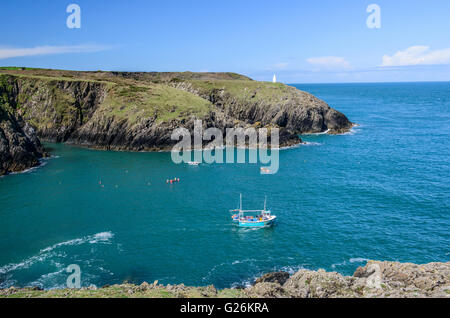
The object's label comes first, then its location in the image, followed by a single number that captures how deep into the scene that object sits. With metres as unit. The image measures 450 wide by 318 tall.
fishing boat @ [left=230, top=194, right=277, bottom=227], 57.50
